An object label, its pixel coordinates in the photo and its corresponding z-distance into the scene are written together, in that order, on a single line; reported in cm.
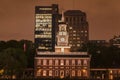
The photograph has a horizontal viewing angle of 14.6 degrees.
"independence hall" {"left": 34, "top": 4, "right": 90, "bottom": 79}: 13538
